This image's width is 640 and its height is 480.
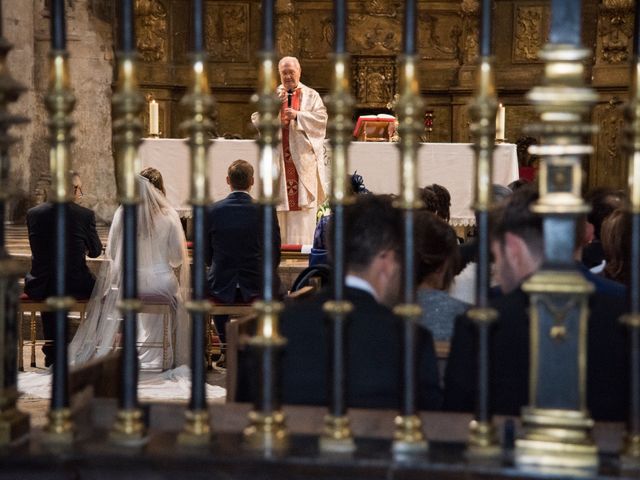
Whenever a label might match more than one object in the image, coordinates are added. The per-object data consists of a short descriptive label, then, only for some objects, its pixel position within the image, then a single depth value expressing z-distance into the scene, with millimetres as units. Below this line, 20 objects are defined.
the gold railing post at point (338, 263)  5062
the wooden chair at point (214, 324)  15574
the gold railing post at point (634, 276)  4861
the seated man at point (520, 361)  6847
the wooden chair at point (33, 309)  15527
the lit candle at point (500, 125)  17552
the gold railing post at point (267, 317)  5119
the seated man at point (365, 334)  7175
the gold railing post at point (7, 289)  5259
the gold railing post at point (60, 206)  5229
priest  18224
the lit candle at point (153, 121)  18131
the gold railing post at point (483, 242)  4970
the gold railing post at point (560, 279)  4869
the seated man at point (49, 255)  15560
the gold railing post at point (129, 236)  5196
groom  15617
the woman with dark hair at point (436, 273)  10137
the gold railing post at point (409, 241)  5018
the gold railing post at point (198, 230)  5161
